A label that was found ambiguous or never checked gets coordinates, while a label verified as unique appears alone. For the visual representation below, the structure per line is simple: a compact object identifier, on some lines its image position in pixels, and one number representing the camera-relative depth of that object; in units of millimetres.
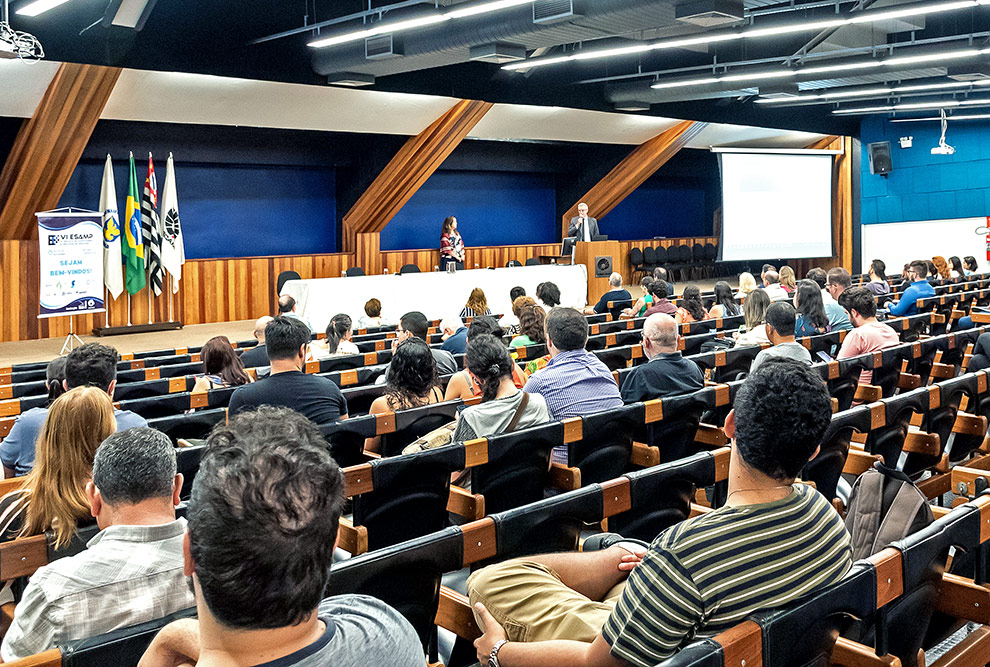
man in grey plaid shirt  1884
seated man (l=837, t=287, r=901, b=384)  5488
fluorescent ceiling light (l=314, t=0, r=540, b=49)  7766
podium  15805
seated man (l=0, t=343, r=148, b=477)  3684
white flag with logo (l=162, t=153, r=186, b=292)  11992
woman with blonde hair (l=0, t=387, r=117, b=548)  2541
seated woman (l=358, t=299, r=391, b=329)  9555
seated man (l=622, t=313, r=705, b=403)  4344
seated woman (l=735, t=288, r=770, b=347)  6059
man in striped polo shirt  1695
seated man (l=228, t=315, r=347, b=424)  4117
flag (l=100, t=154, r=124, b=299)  11461
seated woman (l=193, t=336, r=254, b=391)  5262
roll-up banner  10055
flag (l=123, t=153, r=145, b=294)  11688
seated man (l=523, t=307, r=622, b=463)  4121
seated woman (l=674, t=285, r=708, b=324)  8125
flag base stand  11477
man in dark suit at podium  16203
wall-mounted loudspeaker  18500
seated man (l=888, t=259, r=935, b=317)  9039
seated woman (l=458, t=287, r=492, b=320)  7992
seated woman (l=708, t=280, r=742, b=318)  8797
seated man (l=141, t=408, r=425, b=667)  1126
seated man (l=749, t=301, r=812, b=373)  4355
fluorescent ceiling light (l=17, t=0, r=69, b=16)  7310
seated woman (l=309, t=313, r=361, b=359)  6844
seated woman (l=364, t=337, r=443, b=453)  4176
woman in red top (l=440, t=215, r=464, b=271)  15191
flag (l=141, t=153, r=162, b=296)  11867
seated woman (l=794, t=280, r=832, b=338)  6422
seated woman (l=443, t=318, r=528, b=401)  4488
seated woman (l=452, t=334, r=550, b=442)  3592
